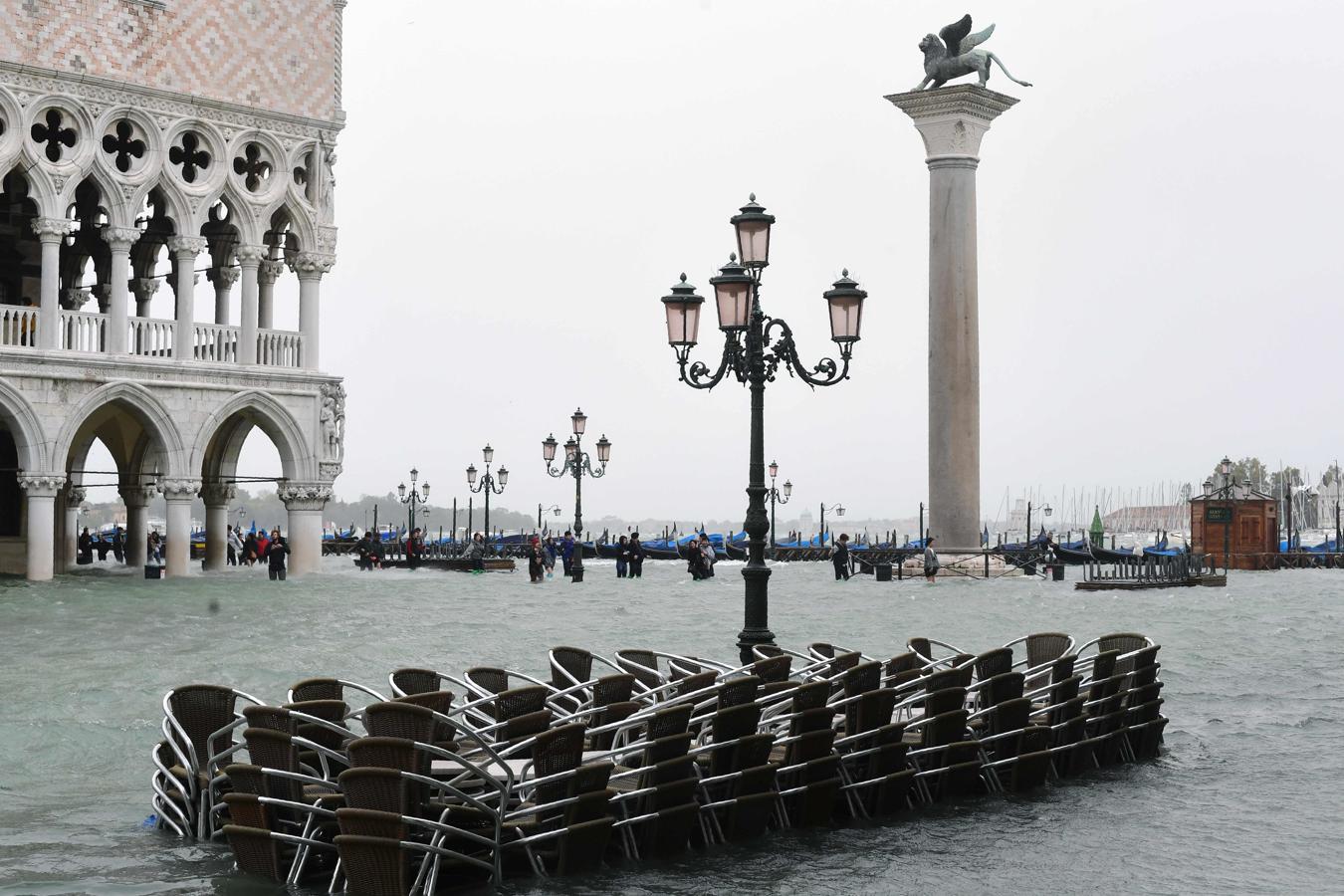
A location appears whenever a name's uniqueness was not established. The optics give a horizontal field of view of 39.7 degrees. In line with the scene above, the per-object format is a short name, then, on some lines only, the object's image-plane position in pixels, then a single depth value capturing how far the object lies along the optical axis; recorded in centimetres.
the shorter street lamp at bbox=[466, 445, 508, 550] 4869
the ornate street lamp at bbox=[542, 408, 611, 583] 4209
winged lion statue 3578
